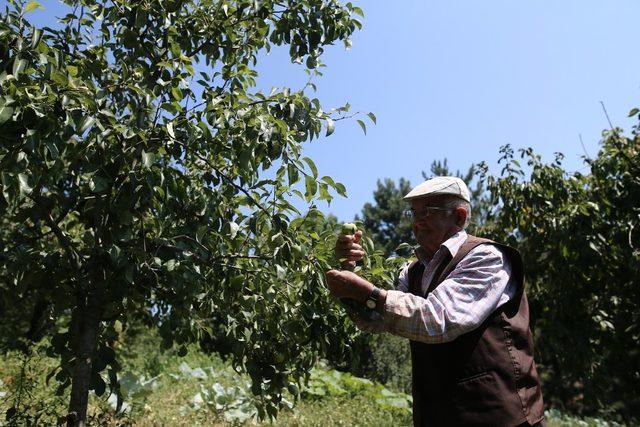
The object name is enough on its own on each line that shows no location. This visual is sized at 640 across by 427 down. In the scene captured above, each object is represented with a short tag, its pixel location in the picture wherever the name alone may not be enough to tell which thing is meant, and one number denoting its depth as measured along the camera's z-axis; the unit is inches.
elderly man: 76.0
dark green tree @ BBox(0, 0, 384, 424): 104.0
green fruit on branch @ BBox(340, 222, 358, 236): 93.6
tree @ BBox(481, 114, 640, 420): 245.9
